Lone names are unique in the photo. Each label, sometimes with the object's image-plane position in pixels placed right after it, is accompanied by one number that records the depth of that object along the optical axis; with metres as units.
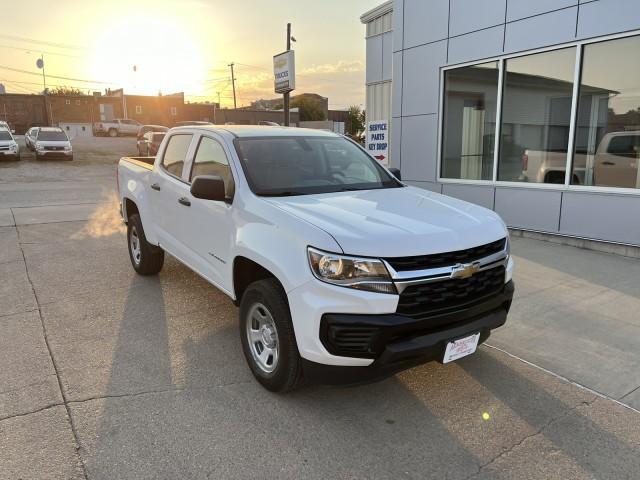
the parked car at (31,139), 27.50
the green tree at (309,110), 67.00
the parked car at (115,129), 48.00
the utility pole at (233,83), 71.90
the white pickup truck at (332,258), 2.84
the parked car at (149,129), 32.47
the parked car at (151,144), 21.55
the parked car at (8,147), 23.75
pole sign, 15.20
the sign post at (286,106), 15.96
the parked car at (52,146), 25.06
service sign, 9.34
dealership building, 7.19
